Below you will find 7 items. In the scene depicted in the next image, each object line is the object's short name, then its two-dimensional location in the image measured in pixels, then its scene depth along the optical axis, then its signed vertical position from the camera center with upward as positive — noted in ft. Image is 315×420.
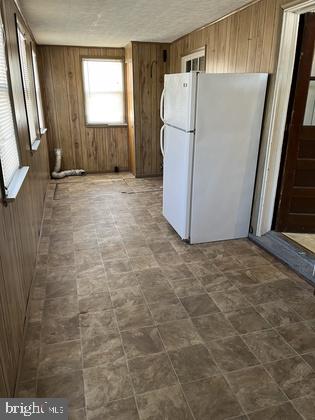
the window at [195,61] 14.83 +1.70
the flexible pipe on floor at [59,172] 19.69 -4.46
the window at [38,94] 15.58 +0.10
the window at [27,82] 10.61 +0.50
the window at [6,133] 6.25 -0.74
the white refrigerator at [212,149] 9.71 -1.58
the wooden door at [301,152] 9.53 -1.66
